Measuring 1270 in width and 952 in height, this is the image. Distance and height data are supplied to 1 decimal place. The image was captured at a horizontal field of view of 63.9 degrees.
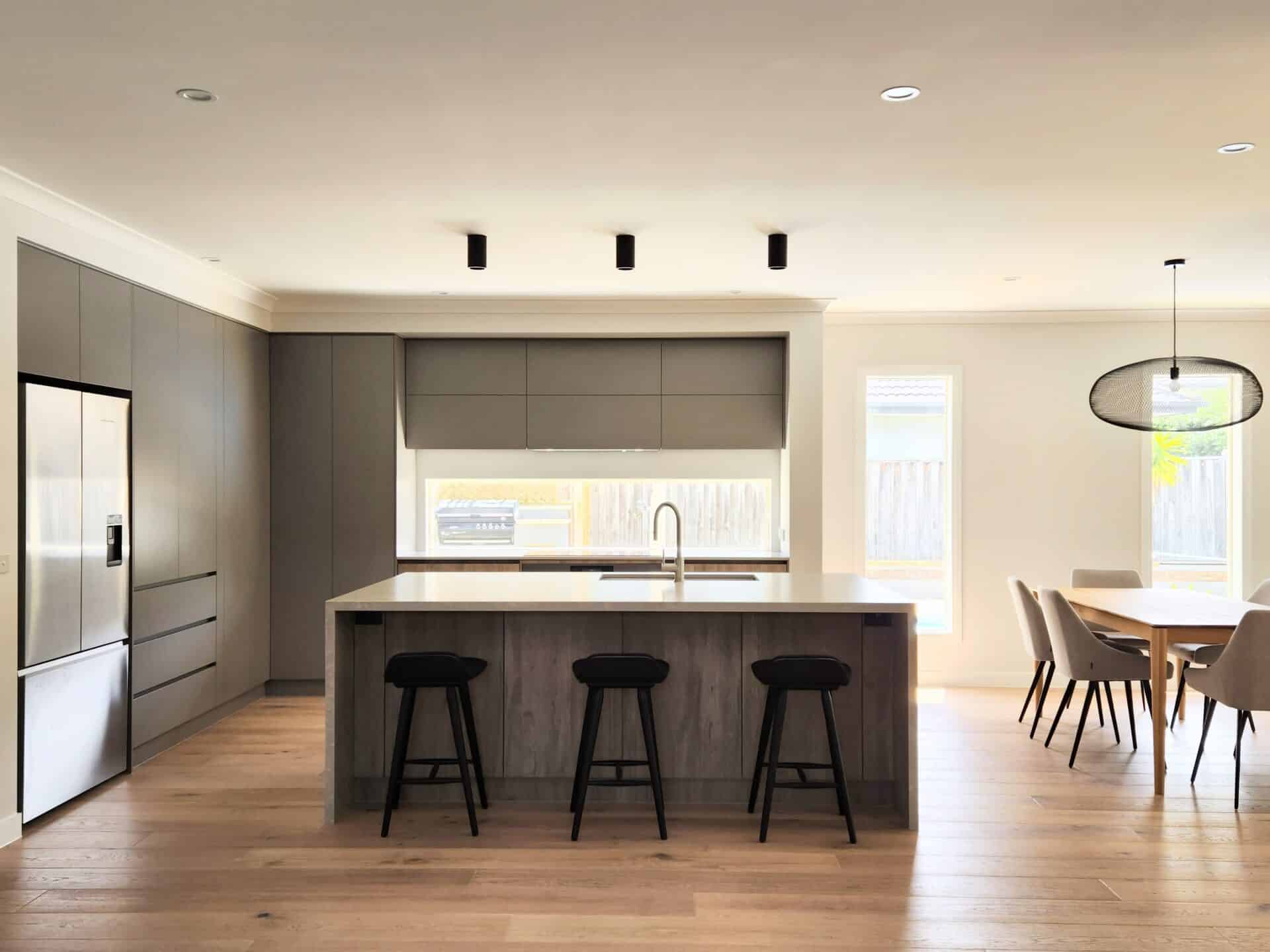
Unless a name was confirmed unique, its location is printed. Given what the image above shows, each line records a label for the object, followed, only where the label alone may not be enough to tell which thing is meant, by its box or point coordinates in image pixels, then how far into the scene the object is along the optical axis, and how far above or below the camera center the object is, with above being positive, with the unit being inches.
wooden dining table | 178.9 -25.1
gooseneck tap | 170.8 -13.2
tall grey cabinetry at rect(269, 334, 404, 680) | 257.4 -0.7
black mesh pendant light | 189.6 +16.4
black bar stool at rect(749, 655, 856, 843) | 150.2 -29.6
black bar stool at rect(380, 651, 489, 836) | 153.1 -30.3
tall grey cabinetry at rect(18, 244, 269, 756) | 171.8 +3.6
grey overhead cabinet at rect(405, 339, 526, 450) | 269.9 +23.7
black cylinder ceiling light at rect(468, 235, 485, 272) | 183.5 +41.9
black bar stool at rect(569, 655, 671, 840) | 151.6 -29.1
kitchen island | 166.2 -34.8
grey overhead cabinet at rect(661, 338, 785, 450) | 267.9 +24.1
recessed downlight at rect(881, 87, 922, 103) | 116.8 +45.1
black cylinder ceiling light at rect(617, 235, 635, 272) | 184.5 +42.1
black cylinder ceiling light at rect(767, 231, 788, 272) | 178.9 +41.1
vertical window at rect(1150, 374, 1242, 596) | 279.0 -7.4
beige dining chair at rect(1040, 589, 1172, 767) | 193.9 -33.2
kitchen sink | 188.1 -17.6
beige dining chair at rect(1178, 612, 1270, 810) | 171.3 -31.7
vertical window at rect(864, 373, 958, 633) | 280.8 -4.3
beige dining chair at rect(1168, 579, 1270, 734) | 206.5 -35.4
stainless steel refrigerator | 157.6 -18.4
